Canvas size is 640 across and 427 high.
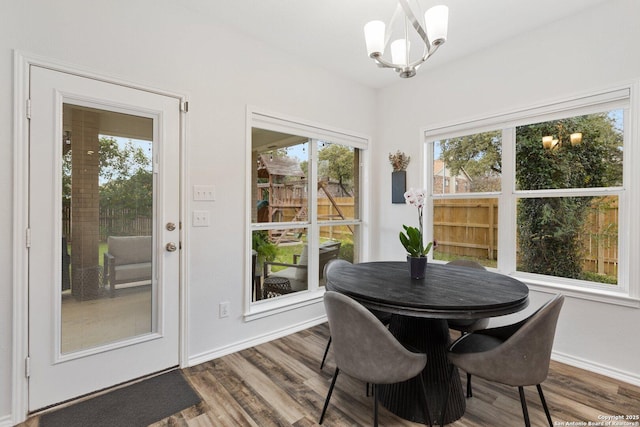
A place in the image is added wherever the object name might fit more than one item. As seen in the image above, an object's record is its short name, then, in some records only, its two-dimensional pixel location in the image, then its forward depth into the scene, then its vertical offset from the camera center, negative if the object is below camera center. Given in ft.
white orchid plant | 6.43 -0.43
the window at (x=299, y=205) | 9.47 +0.34
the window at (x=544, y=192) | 7.57 +0.66
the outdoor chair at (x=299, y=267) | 10.23 -1.79
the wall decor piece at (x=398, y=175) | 11.36 +1.47
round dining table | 4.87 -1.43
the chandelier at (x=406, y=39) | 5.17 +3.20
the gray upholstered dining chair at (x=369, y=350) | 4.78 -2.11
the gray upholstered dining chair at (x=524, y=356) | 4.62 -2.14
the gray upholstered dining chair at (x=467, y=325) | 6.80 -2.41
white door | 5.96 -0.45
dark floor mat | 5.73 -3.80
